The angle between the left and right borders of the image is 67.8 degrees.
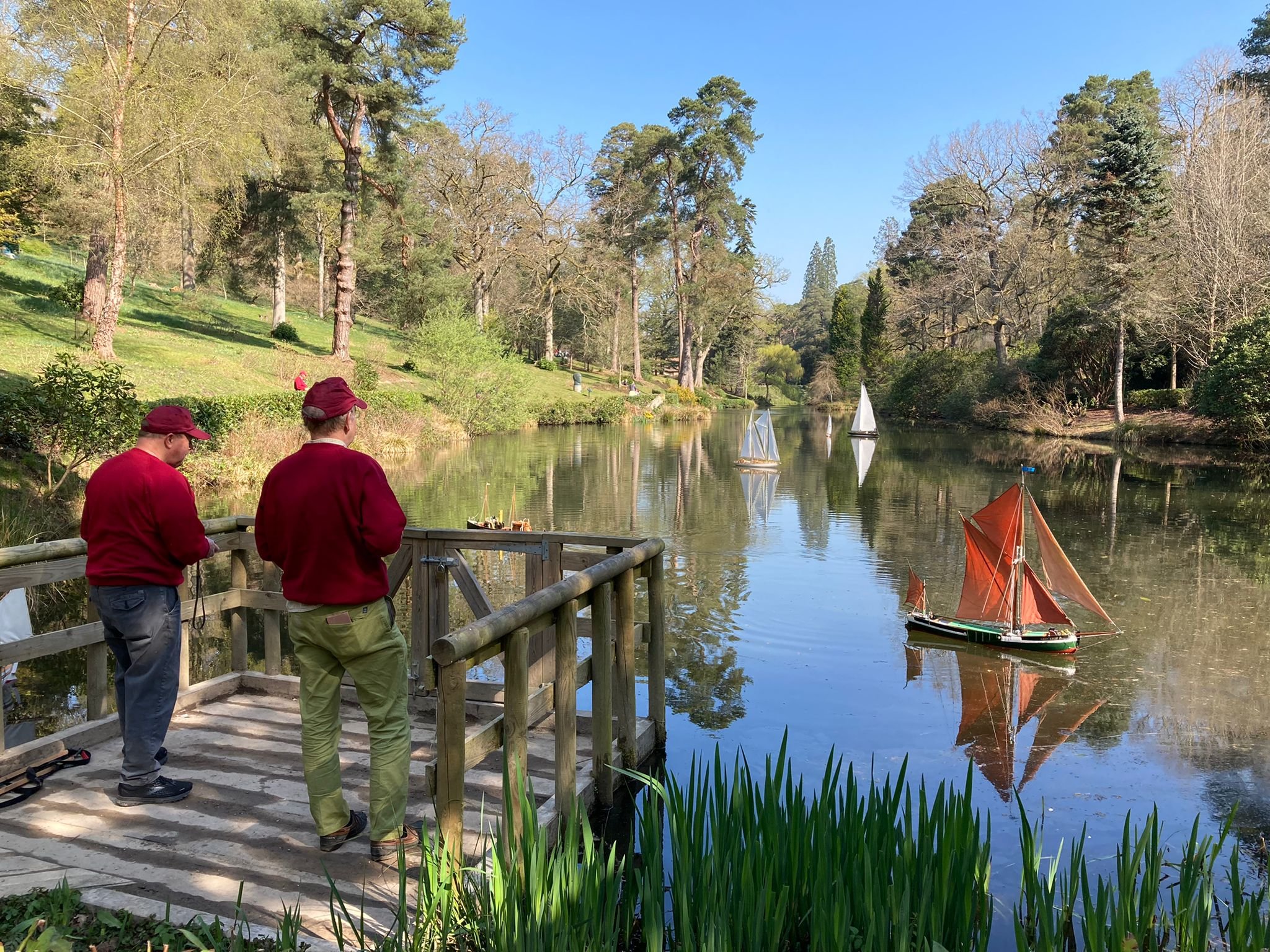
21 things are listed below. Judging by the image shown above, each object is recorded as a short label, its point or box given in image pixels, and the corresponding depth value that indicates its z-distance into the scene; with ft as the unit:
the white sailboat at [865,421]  145.89
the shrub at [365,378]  102.68
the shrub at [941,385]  161.58
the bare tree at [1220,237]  110.52
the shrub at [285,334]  125.70
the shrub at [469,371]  114.83
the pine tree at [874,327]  210.59
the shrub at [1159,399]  119.65
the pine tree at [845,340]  235.81
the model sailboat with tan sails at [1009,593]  34.06
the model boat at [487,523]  46.16
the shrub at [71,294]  87.76
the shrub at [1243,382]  96.17
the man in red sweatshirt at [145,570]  13.94
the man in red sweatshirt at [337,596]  11.93
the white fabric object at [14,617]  20.20
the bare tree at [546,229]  171.73
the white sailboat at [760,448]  97.30
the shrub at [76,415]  42.88
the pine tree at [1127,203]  117.29
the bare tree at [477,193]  158.61
